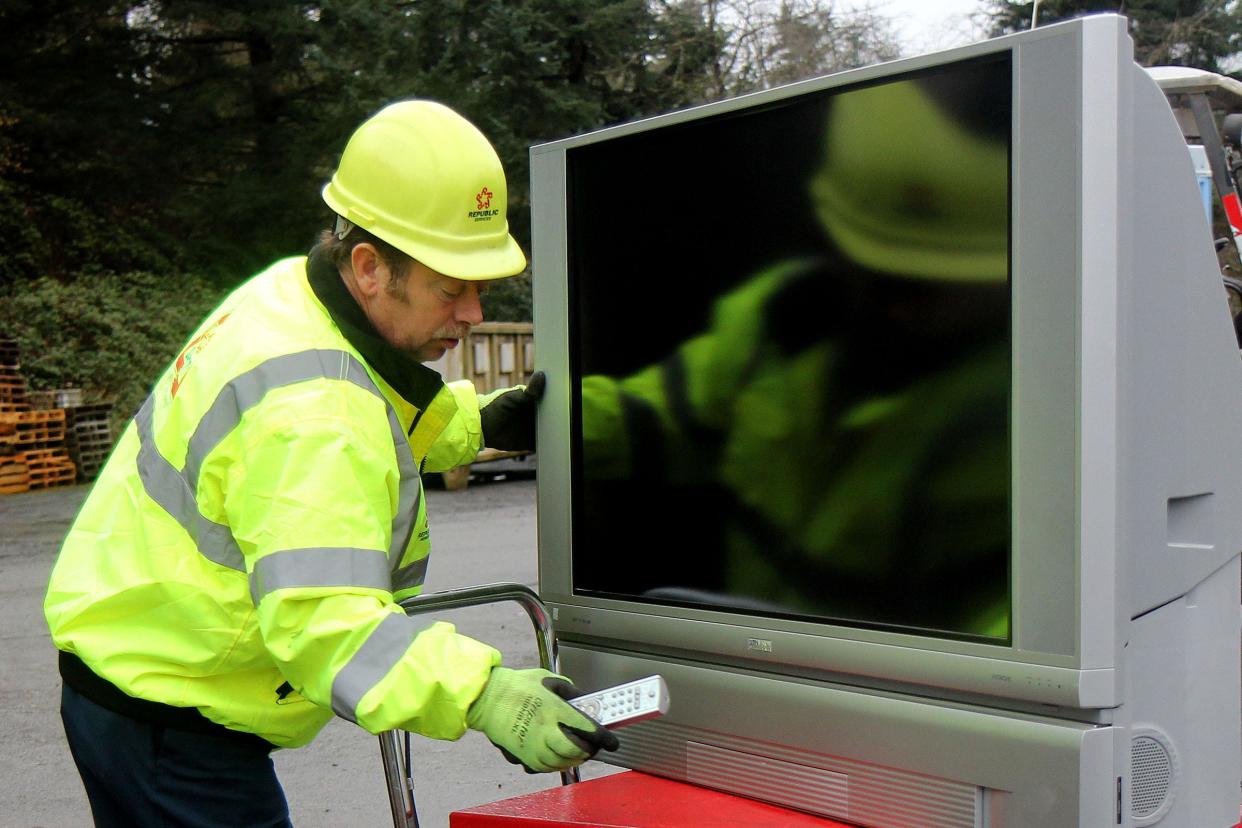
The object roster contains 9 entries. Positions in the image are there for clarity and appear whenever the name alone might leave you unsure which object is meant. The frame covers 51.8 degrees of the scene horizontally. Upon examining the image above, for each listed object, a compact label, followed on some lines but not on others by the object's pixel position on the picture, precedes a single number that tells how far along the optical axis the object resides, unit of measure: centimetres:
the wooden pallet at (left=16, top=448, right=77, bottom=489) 1350
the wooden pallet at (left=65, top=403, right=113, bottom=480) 1408
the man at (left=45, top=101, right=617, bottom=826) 184
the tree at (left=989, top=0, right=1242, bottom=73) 2100
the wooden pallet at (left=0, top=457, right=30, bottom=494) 1315
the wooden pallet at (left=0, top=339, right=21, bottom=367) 1400
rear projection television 175
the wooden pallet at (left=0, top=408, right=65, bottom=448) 1330
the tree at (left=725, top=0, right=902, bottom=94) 2294
